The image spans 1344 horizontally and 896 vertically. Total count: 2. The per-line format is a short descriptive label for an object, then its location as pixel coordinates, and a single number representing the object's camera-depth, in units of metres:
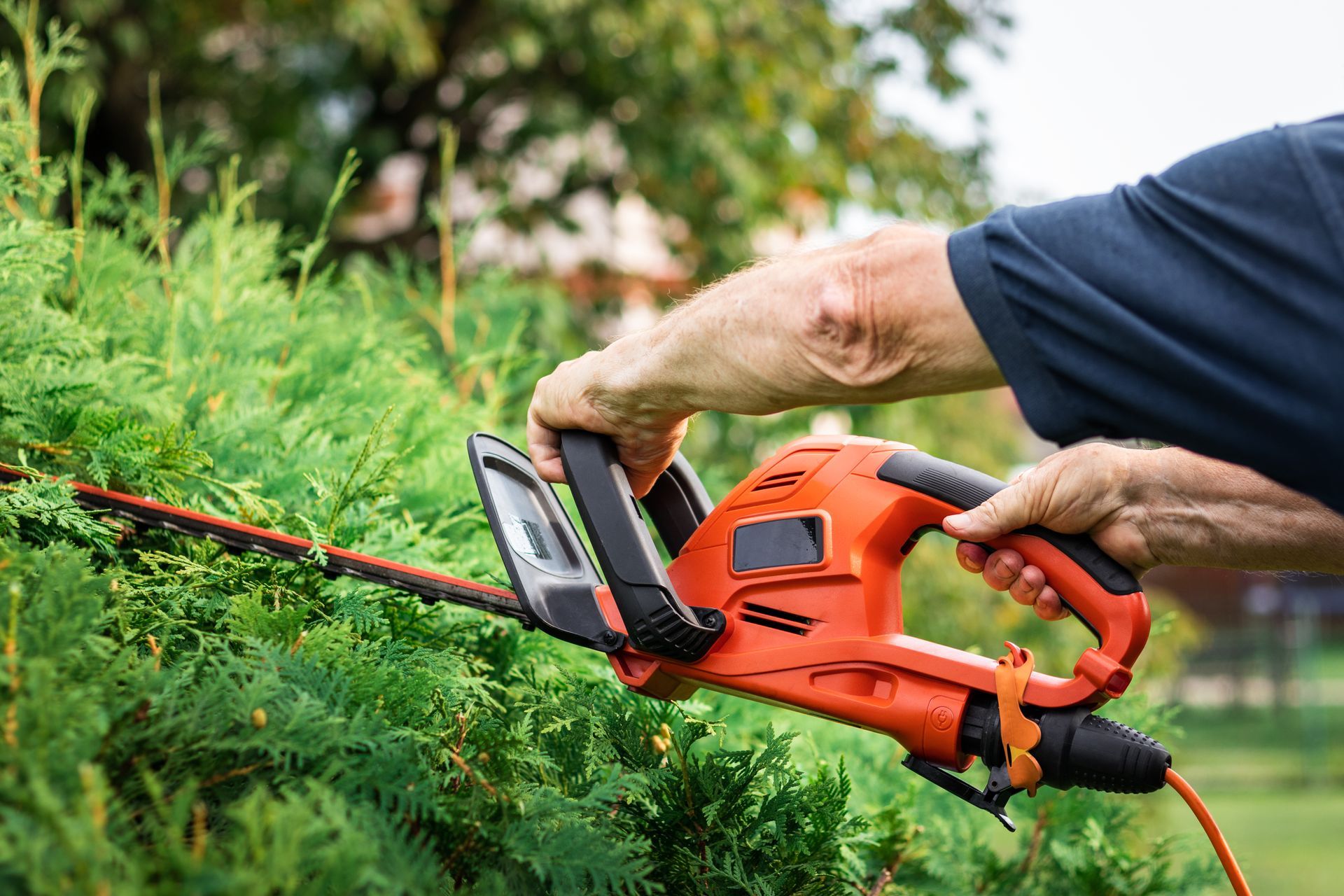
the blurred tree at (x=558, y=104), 4.76
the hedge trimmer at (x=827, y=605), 1.08
